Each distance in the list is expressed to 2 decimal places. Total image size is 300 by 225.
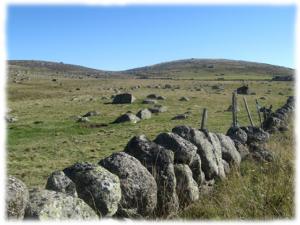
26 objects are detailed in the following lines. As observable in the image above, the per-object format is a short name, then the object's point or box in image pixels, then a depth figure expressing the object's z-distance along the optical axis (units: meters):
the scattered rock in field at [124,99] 52.97
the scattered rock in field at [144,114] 38.46
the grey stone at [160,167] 8.97
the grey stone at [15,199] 5.62
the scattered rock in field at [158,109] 42.56
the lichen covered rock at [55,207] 5.90
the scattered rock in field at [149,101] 52.24
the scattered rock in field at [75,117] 39.07
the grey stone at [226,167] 12.81
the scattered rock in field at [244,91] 71.45
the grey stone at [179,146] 10.39
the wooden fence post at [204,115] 18.27
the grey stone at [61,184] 7.15
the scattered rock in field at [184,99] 56.75
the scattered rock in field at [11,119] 39.44
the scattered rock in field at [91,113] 41.14
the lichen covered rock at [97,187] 7.34
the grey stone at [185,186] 9.68
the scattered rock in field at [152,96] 58.84
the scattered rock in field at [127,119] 36.09
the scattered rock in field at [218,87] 83.45
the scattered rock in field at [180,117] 37.66
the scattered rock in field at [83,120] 36.83
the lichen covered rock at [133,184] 8.20
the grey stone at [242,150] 14.75
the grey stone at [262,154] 13.35
